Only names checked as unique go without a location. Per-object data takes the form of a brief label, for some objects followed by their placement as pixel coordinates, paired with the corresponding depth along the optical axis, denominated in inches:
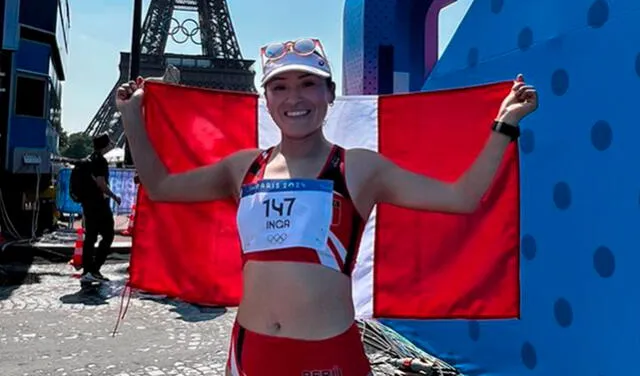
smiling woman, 71.5
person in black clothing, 278.1
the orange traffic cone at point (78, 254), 333.7
